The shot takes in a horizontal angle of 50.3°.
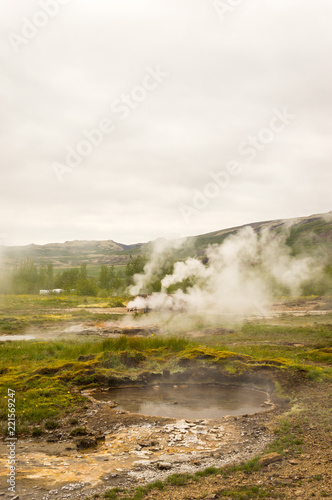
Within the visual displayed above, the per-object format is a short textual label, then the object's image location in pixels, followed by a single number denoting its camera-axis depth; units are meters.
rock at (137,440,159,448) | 13.06
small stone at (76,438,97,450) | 13.19
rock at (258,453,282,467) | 10.79
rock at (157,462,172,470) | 11.05
